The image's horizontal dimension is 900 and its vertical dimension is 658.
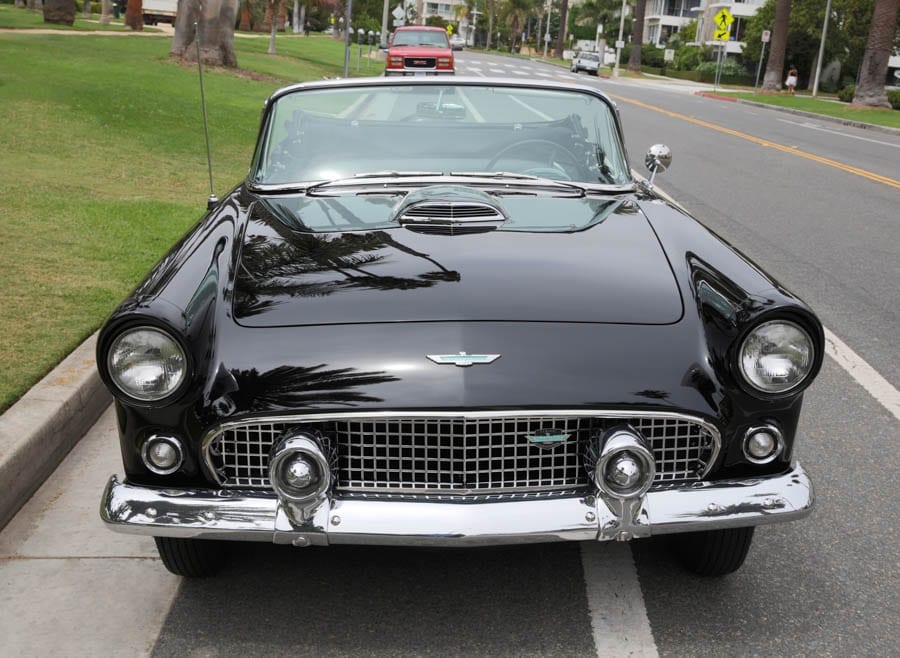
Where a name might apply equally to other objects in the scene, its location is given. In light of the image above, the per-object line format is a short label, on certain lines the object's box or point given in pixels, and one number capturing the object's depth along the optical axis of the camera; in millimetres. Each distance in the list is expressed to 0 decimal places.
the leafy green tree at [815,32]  52406
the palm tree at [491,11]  112312
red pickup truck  28547
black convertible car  2791
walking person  45219
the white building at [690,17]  81688
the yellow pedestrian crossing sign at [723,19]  48406
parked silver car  55250
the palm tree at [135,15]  40312
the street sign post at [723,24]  48562
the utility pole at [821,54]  44250
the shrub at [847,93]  41800
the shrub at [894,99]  38500
